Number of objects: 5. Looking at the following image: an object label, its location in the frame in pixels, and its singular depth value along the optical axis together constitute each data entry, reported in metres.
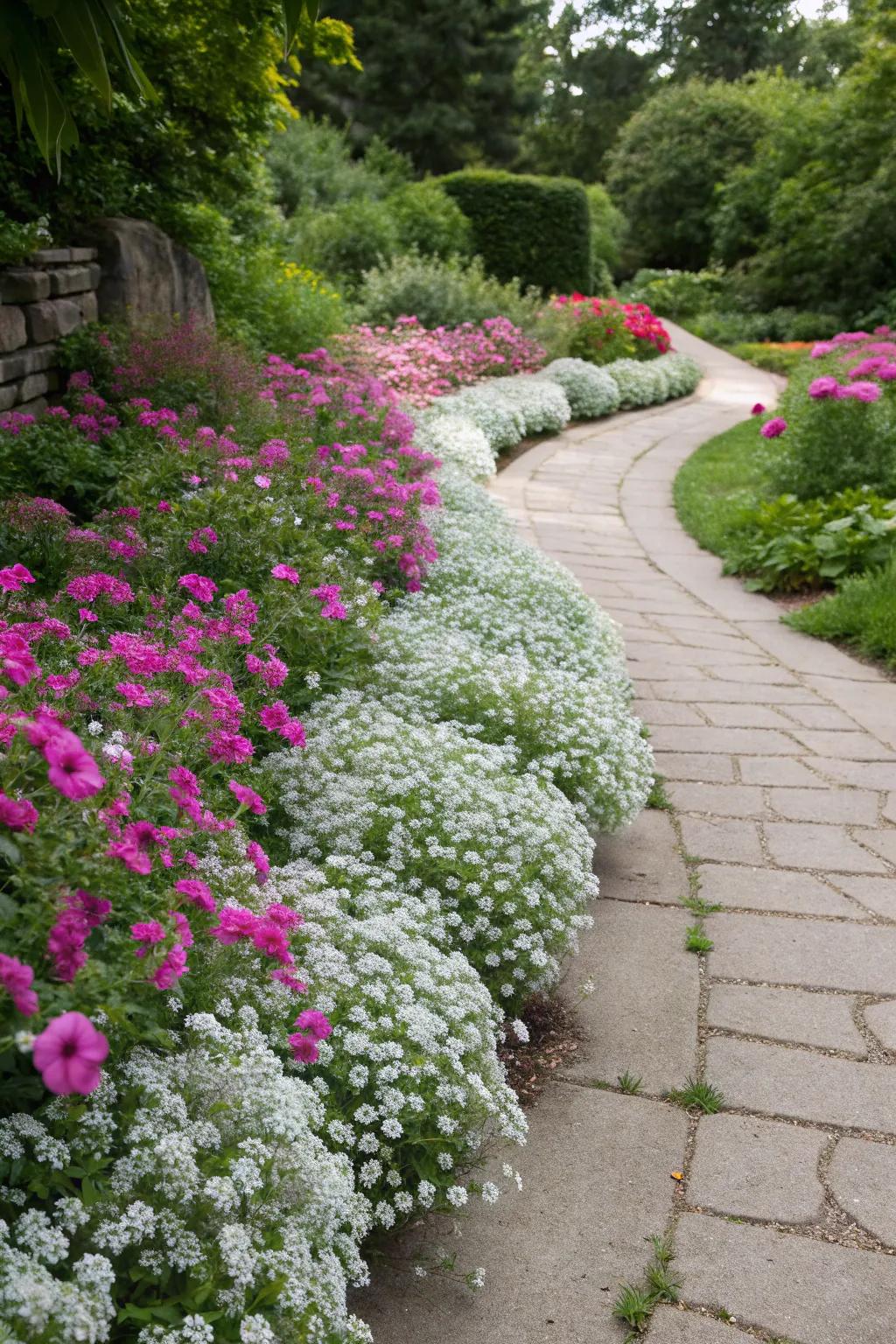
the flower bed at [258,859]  1.56
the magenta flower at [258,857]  2.08
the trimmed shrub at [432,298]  13.17
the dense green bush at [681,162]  29.22
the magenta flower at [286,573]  3.09
